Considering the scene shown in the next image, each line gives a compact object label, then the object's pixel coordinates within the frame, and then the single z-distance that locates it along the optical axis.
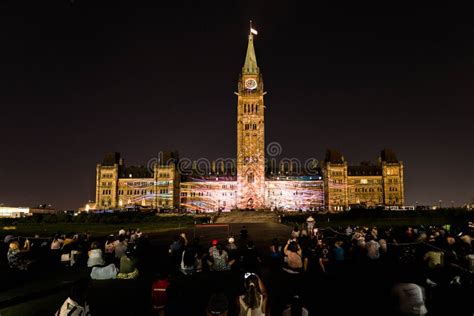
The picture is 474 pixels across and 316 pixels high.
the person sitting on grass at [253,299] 8.72
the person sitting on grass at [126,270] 16.92
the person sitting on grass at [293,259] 16.47
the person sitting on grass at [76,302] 8.85
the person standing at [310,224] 33.45
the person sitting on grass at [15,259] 20.31
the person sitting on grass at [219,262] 18.22
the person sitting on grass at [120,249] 21.23
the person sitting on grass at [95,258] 19.05
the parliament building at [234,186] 146.75
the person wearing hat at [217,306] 7.99
